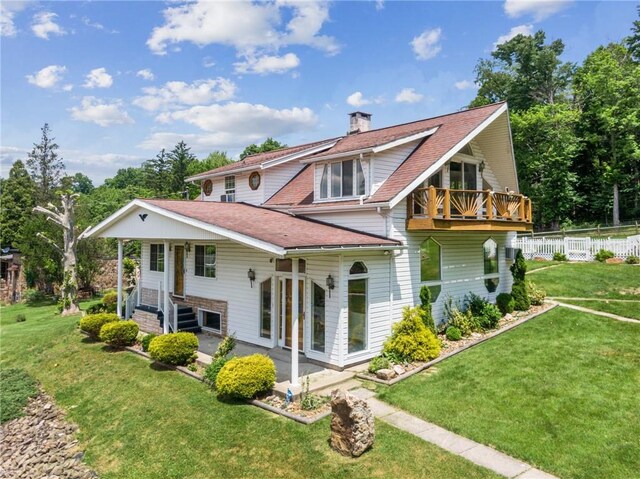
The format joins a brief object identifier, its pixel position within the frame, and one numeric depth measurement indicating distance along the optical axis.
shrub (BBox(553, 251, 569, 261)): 24.91
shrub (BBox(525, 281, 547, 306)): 17.05
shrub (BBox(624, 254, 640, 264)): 21.67
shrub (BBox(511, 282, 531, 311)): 16.30
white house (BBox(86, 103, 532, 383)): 11.46
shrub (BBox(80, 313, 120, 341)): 15.22
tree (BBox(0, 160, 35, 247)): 44.38
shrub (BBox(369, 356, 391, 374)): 10.82
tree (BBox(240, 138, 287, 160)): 53.72
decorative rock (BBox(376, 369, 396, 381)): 10.42
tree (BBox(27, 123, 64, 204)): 48.59
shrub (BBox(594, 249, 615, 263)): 23.08
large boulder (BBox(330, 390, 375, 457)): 7.07
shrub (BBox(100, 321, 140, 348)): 13.95
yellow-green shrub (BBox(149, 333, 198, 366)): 11.65
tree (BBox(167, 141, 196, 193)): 50.25
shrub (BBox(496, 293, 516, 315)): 15.80
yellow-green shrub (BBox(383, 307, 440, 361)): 11.56
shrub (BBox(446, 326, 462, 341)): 13.12
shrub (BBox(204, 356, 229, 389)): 10.31
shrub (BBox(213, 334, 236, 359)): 10.96
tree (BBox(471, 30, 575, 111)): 43.34
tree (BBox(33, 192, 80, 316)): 21.89
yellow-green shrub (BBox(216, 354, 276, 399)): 9.22
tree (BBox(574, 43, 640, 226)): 35.97
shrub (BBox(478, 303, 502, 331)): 14.33
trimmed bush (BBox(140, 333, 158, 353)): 13.34
